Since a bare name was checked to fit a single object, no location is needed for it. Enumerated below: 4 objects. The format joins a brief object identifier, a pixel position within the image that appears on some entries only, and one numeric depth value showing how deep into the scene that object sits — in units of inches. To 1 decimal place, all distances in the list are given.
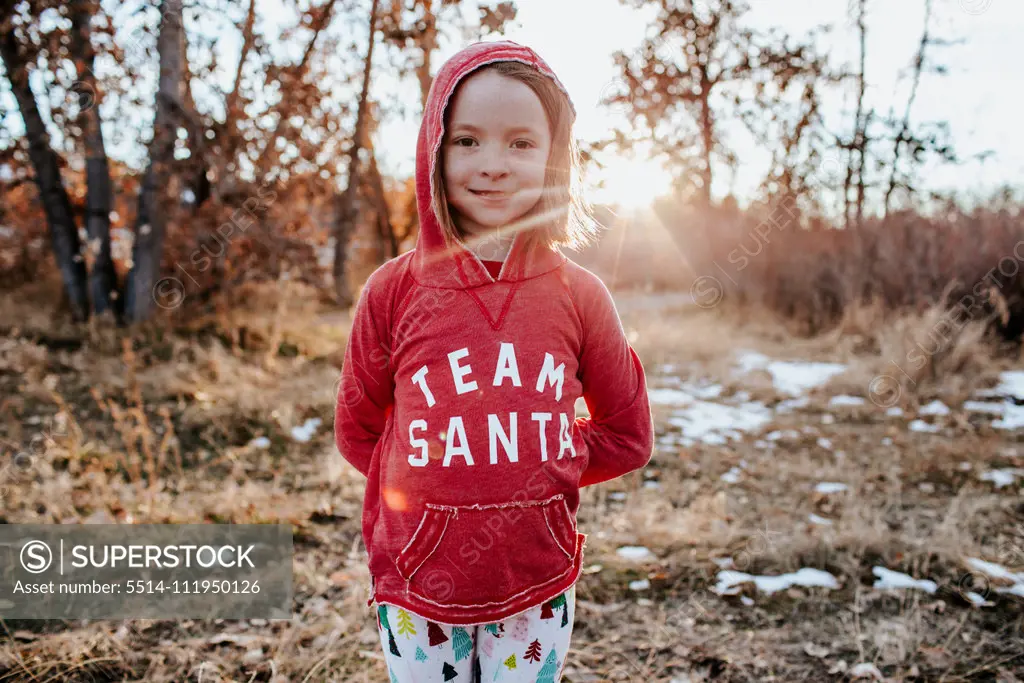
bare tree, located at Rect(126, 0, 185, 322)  251.9
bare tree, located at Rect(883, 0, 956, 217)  407.5
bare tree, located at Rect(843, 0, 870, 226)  443.2
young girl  50.0
